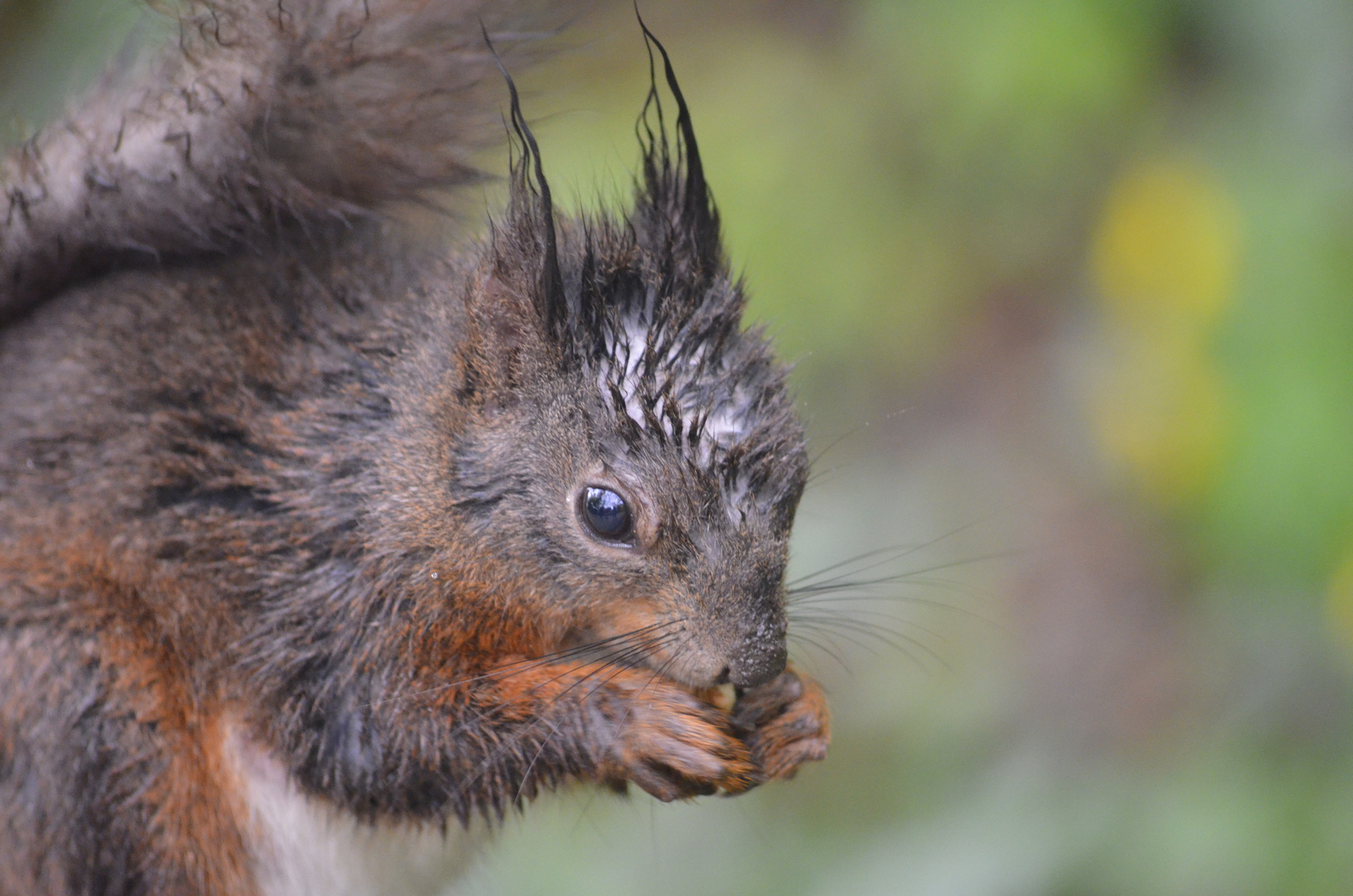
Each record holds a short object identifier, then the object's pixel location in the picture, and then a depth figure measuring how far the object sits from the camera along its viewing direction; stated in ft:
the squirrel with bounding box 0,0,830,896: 10.49
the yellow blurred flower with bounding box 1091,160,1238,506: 16.78
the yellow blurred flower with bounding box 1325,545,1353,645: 14.17
